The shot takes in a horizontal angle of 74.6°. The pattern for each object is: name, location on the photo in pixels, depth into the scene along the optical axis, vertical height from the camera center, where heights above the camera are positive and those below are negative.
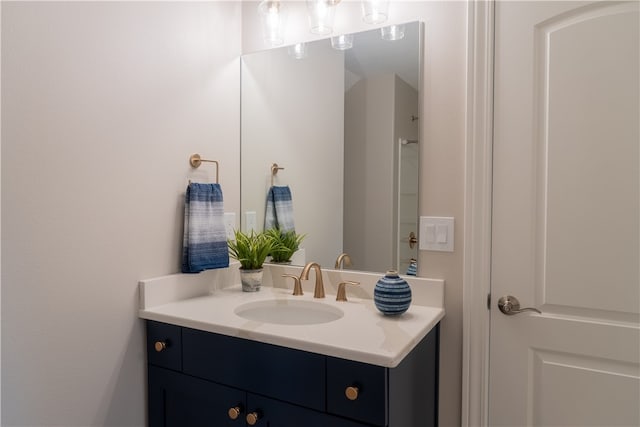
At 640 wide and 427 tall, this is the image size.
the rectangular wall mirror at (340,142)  1.58 +0.28
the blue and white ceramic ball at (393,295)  1.35 -0.28
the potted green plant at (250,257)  1.74 -0.20
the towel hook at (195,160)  1.66 +0.19
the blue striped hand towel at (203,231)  1.61 -0.09
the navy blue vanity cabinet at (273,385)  1.10 -0.52
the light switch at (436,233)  1.49 -0.09
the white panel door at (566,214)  1.26 -0.01
